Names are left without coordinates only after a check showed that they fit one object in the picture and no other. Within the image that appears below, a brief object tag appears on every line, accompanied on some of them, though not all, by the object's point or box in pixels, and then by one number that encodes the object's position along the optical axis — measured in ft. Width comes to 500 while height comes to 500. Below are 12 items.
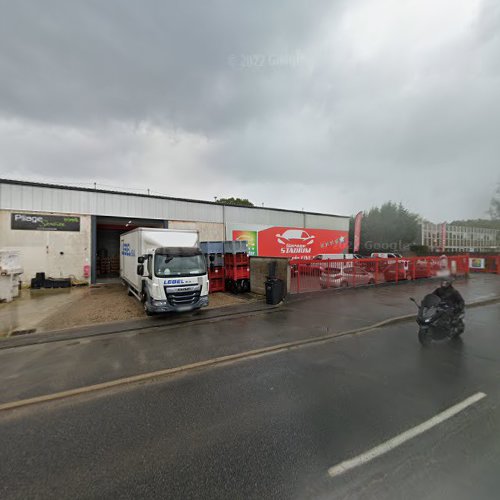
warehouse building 48.80
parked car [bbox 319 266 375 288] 43.49
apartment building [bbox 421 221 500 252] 247.70
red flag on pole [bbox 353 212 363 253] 91.75
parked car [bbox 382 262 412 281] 52.03
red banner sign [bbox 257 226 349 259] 78.89
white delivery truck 27.32
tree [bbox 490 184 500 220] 143.84
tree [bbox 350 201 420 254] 142.72
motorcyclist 21.02
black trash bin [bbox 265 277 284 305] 34.99
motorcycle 20.27
